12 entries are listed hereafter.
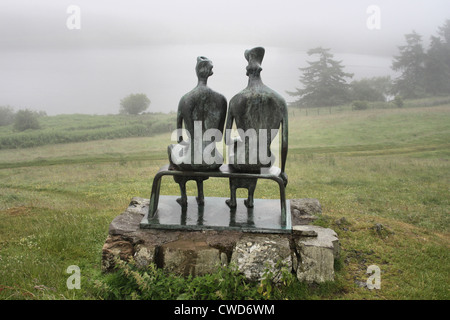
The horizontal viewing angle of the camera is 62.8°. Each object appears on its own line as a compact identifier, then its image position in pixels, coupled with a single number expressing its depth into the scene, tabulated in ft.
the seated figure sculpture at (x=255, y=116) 15.20
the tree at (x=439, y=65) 73.67
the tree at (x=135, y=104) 69.56
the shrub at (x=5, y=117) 60.11
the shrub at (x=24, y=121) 56.92
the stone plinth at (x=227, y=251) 14.28
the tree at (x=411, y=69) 75.87
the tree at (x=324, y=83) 74.79
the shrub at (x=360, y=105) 69.62
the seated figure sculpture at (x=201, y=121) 15.49
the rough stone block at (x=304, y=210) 18.58
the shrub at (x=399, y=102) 69.13
